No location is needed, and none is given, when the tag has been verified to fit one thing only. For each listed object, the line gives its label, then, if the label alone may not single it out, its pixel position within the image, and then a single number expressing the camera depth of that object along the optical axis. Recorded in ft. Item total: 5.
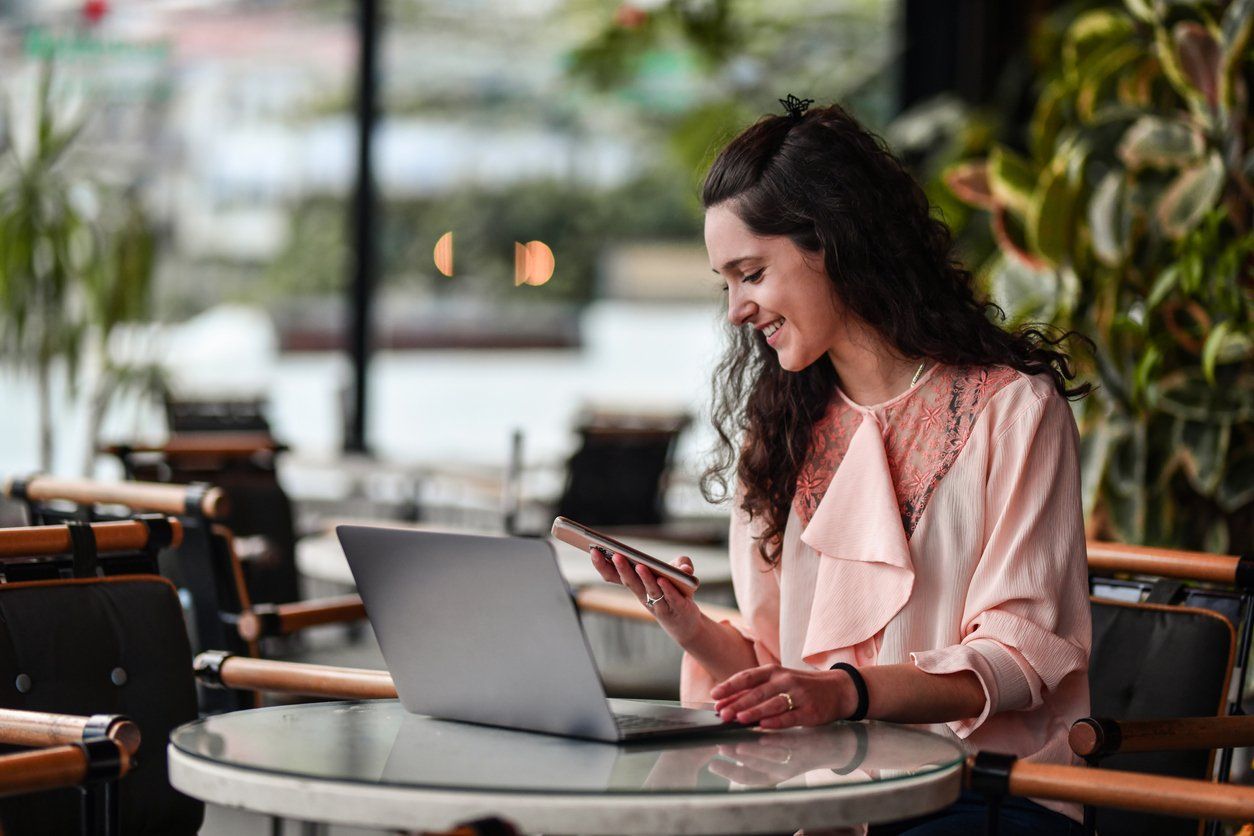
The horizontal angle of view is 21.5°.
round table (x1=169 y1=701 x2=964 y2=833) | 8.72
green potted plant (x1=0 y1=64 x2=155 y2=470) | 21.30
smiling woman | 10.23
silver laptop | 9.24
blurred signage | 23.04
